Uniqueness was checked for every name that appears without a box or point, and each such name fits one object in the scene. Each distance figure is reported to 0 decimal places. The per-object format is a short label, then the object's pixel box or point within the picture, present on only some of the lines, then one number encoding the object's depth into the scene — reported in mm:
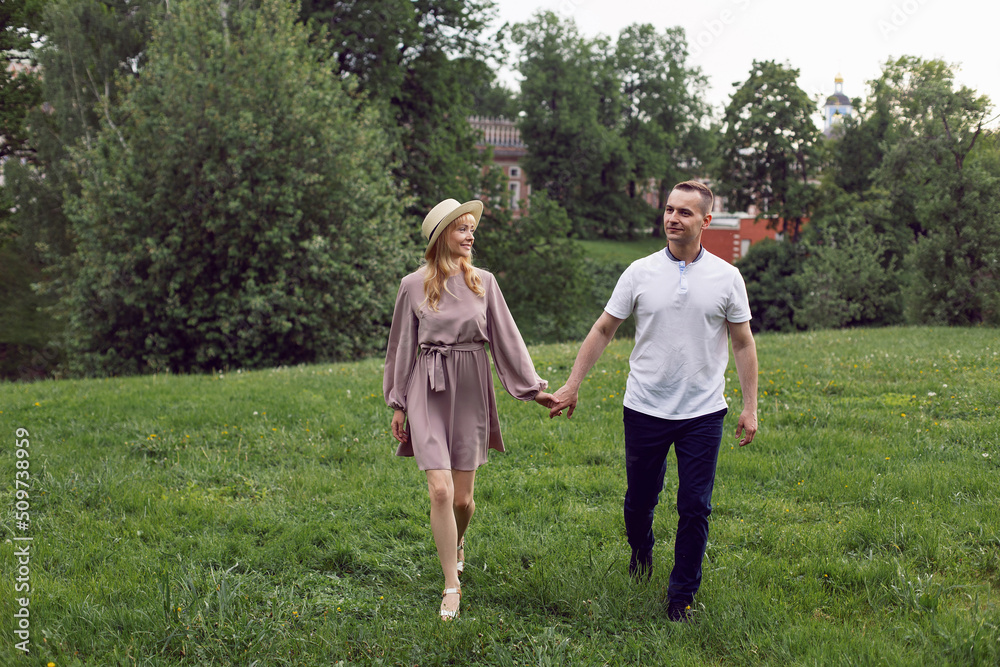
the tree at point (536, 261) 30047
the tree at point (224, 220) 17750
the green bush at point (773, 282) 41406
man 4094
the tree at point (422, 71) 25016
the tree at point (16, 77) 24719
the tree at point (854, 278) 36188
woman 4438
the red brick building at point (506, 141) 60875
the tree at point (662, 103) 66062
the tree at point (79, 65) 24219
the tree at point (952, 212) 24156
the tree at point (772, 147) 41281
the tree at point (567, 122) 58656
